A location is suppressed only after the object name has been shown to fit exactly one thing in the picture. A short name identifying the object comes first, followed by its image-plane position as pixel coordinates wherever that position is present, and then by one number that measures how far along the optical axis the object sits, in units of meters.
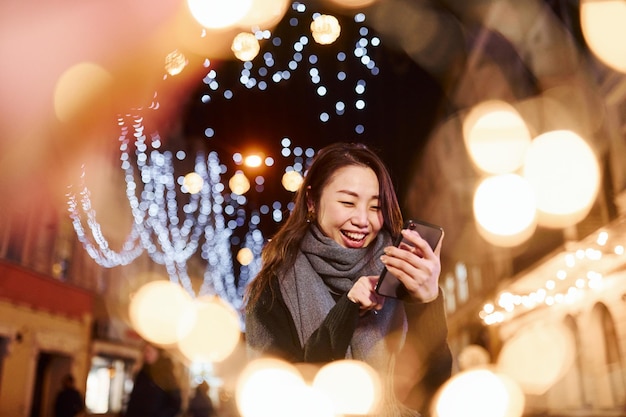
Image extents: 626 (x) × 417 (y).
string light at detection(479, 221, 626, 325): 11.87
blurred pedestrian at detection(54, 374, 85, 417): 10.30
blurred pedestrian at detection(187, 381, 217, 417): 7.84
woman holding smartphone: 2.16
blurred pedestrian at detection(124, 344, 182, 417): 5.72
